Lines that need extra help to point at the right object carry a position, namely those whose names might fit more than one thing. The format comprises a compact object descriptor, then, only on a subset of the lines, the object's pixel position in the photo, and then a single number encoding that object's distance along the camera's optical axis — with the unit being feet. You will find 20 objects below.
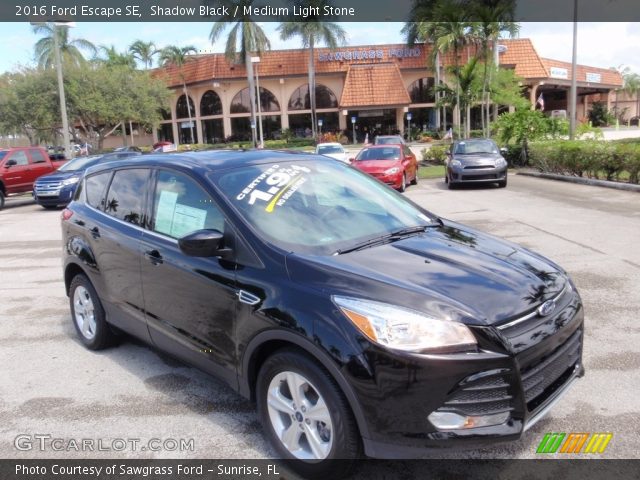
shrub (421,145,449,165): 93.33
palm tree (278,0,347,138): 141.79
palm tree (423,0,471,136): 101.76
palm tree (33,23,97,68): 157.48
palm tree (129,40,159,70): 191.01
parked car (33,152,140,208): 55.01
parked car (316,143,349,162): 71.01
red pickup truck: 61.77
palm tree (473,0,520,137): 93.50
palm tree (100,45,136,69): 182.57
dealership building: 165.99
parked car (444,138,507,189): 55.11
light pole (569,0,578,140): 69.97
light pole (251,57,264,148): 164.76
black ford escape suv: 8.54
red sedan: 55.52
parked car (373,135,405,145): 82.99
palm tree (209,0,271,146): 136.05
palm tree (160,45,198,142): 178.91
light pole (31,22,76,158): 62.06
